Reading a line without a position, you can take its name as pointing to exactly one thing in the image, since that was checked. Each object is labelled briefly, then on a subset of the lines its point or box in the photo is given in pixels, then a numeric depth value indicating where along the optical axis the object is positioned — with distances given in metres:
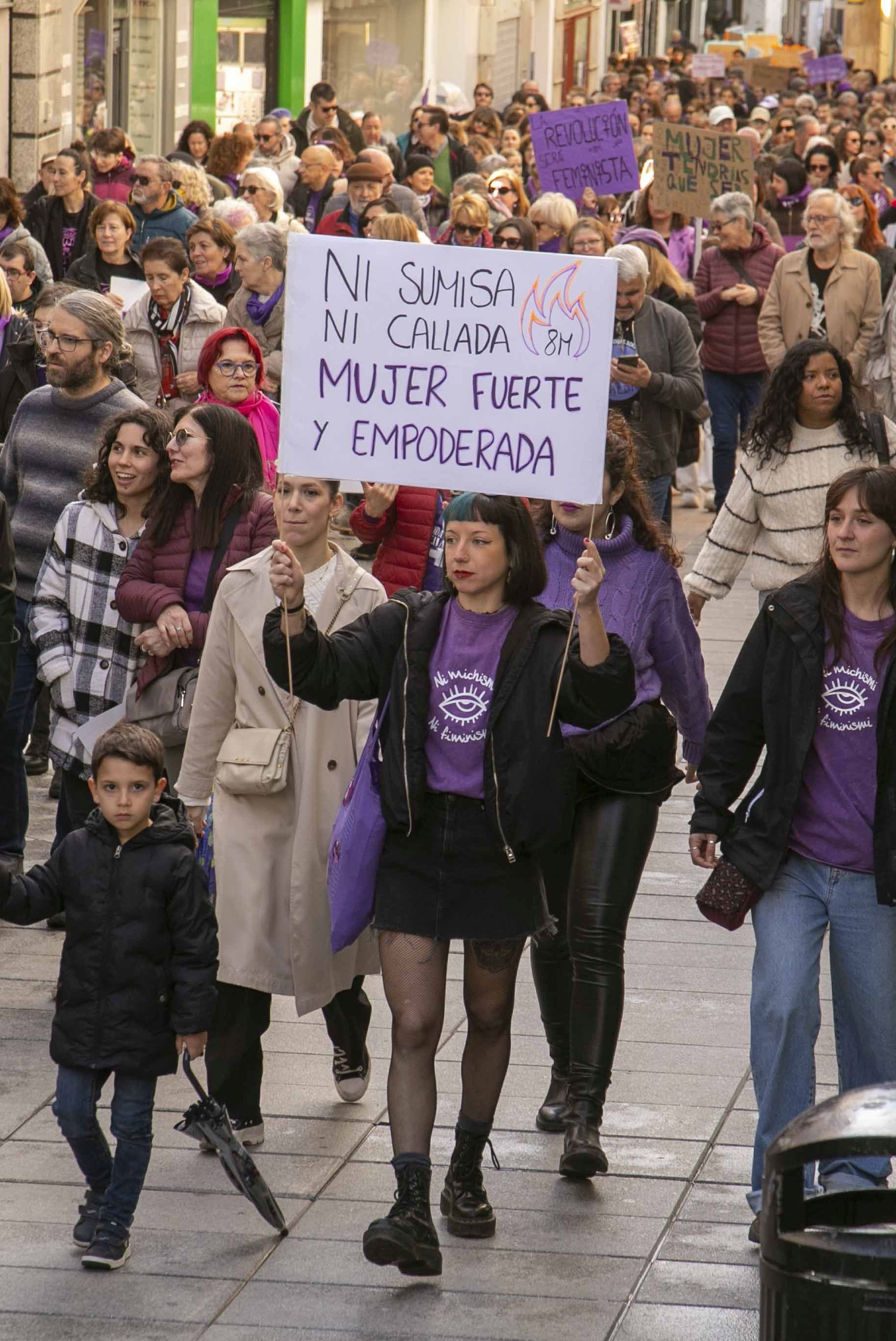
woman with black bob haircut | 9.73
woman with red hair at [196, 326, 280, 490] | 15.90
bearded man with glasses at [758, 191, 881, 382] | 25.34
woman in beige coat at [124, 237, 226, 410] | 19.73
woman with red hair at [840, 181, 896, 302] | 29.77
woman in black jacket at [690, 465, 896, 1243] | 9.73
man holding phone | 20.34
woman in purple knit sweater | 10.93
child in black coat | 9.64
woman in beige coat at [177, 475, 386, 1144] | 11.16
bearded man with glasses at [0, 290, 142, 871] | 15.02
